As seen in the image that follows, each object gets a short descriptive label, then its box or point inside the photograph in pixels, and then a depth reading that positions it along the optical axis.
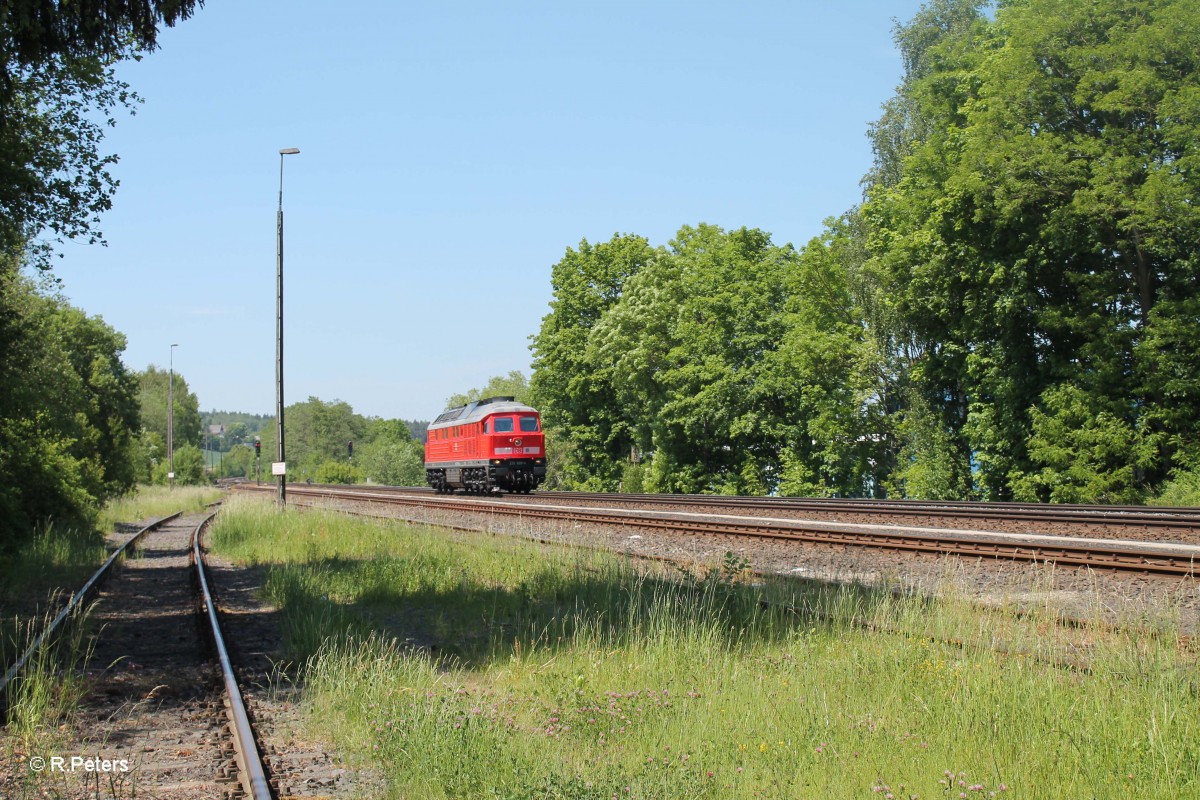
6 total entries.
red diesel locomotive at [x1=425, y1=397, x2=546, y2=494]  41.34
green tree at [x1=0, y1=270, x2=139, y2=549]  20.22
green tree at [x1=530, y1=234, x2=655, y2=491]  62.50
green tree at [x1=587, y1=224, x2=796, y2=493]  47.38
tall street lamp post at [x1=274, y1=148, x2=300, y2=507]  28.48
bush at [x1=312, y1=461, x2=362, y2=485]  117.38
